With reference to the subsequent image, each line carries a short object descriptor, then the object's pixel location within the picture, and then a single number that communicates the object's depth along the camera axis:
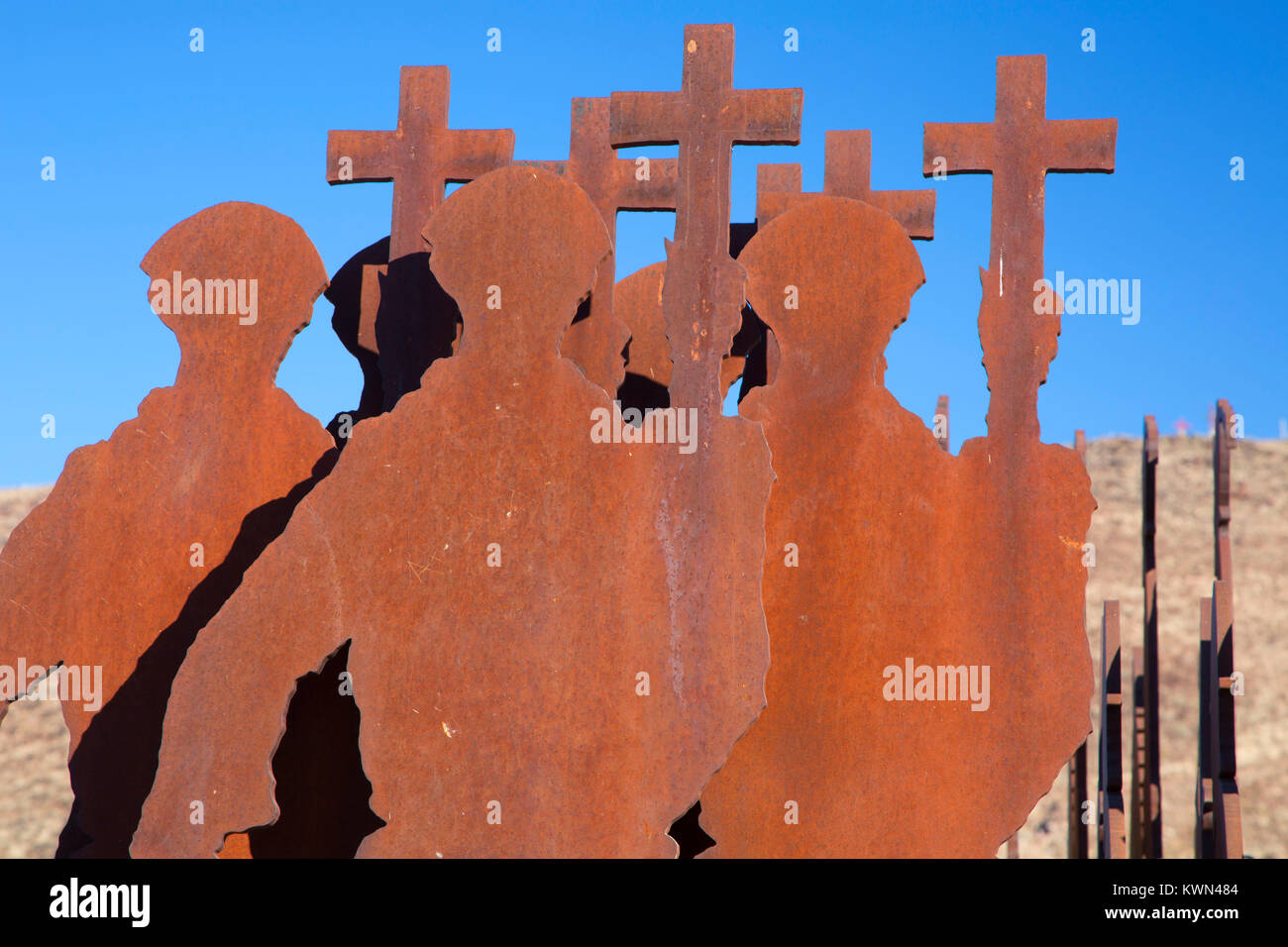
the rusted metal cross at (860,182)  6.56
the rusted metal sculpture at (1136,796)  9.10
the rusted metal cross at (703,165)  5.14
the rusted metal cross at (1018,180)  5.34
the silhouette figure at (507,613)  4.75
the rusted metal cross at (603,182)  6.15
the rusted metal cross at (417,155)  6.27
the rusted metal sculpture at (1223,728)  6.34
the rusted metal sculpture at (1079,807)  8.30
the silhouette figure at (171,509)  5.78
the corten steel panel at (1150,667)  7.55
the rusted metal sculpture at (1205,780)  7.11
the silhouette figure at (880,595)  5.11
